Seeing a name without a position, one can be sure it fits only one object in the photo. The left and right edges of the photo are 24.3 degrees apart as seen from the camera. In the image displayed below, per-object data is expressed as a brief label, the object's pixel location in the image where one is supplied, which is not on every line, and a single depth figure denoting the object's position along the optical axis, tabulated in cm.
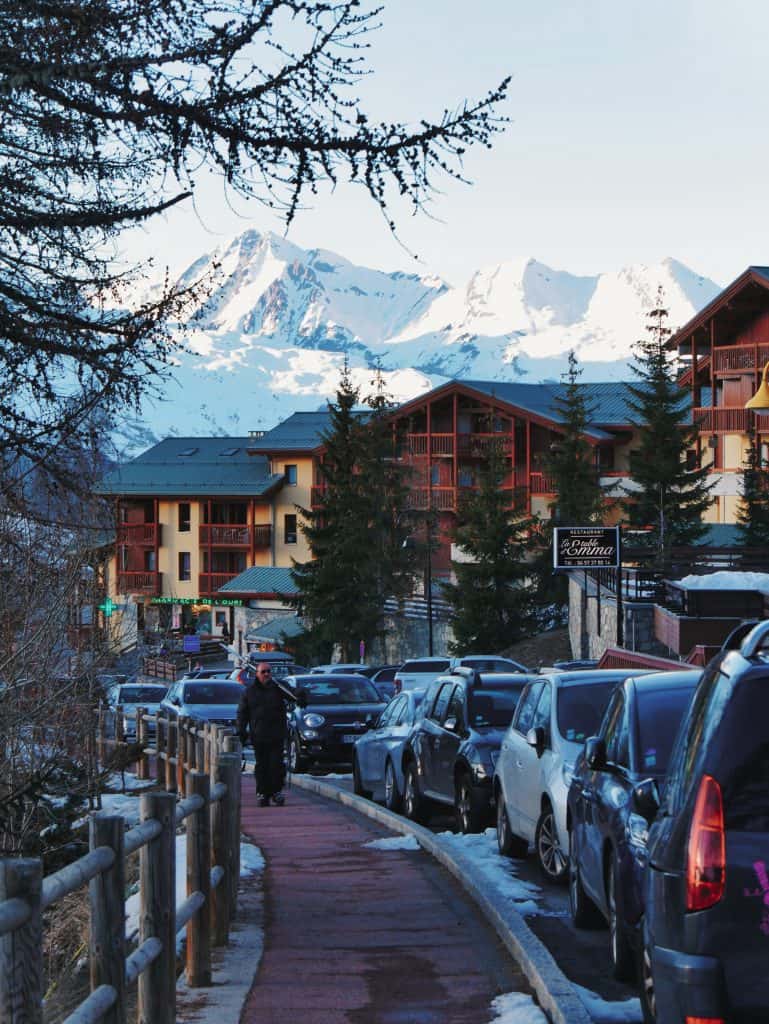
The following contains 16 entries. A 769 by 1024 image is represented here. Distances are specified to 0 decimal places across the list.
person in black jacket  2083
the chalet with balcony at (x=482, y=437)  8438
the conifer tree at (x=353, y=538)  7538
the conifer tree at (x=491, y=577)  6719
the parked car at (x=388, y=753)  2019
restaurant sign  4353
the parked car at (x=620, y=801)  931
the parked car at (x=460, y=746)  1673
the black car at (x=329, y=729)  2827
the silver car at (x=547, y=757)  1312
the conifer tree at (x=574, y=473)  7175
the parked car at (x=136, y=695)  4428
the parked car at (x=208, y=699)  3406
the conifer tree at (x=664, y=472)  6881
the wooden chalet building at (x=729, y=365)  6581
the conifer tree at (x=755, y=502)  6312
